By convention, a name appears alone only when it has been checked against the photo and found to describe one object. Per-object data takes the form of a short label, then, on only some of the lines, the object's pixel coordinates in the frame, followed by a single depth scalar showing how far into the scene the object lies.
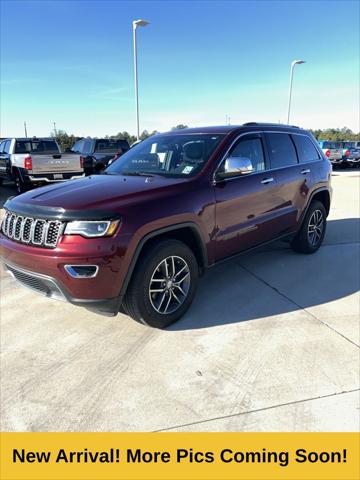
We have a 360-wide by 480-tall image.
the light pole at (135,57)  15.95
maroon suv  2.71
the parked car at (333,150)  21.56
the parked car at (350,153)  22.17
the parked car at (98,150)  13.31
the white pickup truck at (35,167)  10.12
